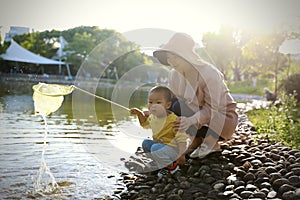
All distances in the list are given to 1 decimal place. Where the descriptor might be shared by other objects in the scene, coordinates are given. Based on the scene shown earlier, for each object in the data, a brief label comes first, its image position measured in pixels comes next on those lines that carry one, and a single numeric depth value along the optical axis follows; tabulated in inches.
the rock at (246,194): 79.3
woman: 106.8
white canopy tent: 1003.9
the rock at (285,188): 78.7
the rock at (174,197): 82.3
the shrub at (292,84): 348.3
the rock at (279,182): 82.3
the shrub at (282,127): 138.2
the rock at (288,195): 74.5
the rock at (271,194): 76.5
